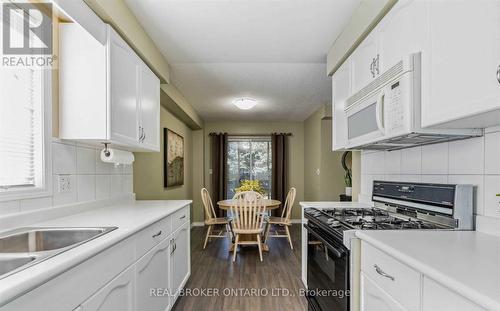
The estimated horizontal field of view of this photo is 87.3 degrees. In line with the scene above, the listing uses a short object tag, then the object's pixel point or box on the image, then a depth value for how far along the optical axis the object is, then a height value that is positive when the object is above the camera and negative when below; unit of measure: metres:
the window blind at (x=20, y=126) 1.37 +0.14
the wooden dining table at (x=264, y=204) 3.59 -0.76
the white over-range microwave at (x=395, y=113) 1.26 +0.21
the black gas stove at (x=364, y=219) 1.44 -0.43
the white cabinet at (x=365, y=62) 1.70 +0.63
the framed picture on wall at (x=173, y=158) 3.89 -0.12
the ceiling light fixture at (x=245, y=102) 3.91 +0.74
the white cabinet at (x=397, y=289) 0.76 -0.49
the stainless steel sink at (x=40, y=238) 1.13 -0.42
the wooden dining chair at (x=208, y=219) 3.97 -1.06
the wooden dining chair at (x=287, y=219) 4.00 -1.08
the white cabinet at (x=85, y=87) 1.63 +0.40
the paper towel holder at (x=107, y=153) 1.86 -0.01
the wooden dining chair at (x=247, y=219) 3.39 -0.89
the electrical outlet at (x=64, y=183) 1.66 -0.21
